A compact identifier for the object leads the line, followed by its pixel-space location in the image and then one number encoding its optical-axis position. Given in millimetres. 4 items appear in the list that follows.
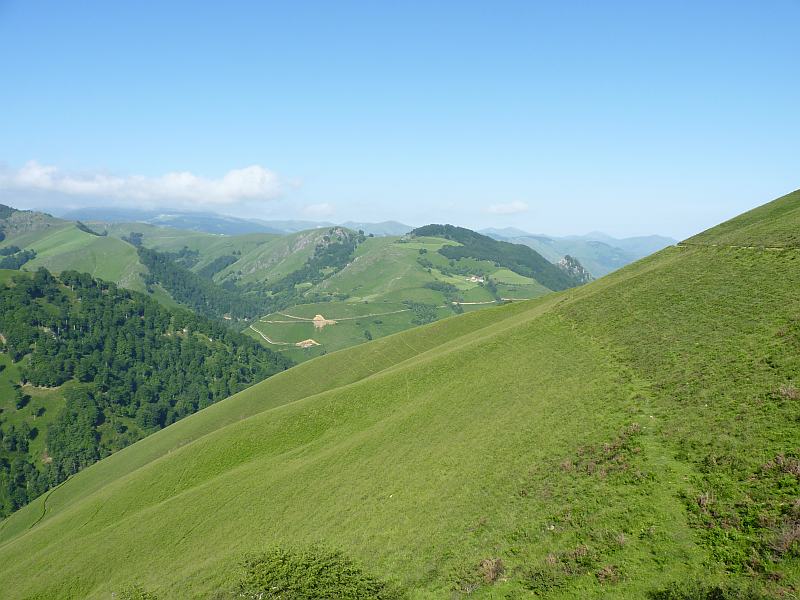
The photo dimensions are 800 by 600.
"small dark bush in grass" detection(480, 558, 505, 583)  29084
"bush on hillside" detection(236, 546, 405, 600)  33344
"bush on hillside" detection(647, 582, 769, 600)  21719
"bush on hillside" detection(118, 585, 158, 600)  44862
